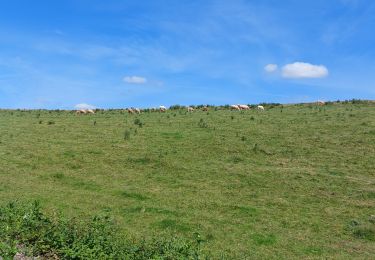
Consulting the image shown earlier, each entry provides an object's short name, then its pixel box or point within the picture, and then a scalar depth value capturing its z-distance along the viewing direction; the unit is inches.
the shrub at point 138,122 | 1371.8
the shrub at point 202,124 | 1311.5
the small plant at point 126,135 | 1181.1
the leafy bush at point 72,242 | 383.2
